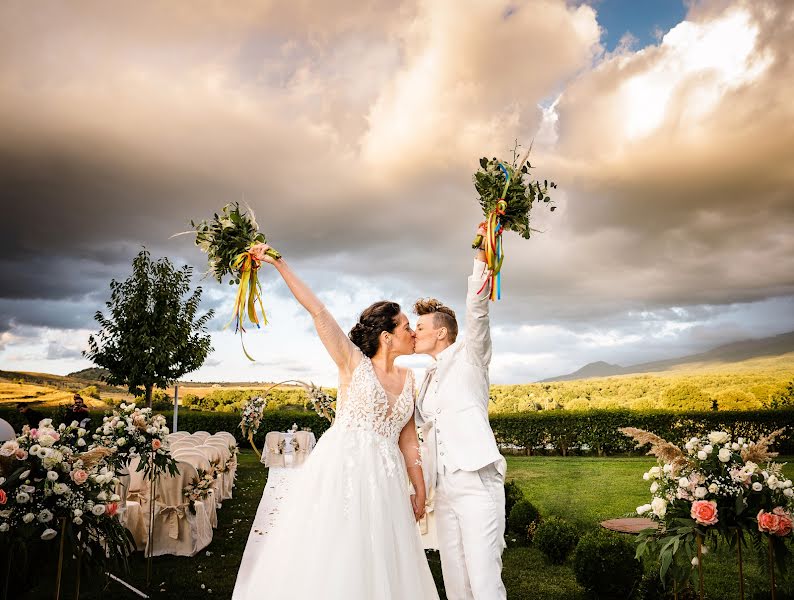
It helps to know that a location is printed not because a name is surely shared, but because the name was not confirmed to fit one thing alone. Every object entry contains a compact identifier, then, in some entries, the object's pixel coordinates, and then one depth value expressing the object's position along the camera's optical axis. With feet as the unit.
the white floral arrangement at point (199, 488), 24.14
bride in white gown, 9.89
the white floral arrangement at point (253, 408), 50.11
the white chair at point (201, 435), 39.48
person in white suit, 10.43
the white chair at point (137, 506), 22.81
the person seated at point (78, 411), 46.65
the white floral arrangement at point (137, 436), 18.88
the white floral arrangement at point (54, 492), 11.25
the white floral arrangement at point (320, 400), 36.17
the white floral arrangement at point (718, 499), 10.87
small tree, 65.21
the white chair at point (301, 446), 60.03
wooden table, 27.42
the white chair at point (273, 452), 59.00
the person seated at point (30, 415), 50.31
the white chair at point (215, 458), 30.91
